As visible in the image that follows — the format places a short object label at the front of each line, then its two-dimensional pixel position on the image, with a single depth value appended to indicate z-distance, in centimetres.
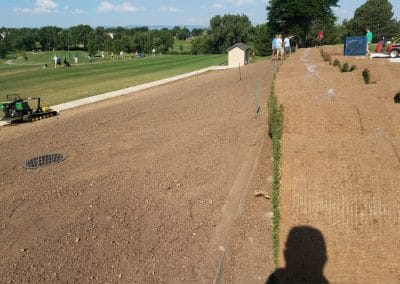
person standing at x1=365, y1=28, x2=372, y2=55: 2036
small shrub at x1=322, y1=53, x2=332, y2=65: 2006
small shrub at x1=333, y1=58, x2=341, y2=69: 1623
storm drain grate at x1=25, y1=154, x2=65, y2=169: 1013
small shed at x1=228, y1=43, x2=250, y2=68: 3766
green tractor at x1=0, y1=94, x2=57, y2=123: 1530
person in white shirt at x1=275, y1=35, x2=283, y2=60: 2514
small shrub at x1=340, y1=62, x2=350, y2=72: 1486
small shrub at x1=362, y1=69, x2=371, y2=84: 1243
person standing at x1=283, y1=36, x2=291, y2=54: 2844
